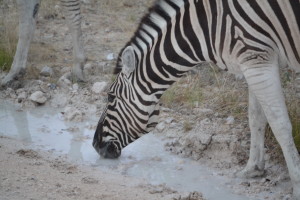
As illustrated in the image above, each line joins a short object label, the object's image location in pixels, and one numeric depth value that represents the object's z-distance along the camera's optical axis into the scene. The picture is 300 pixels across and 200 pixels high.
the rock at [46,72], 14.92
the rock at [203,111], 12.52
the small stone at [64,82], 14.35
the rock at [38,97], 13.51
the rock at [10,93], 13.92
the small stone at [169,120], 12.39
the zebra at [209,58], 8.49
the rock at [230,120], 11.87
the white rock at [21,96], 13.76
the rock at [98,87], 13.96
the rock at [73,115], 12.86
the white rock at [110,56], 15.96
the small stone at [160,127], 12.28
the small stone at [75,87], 14.17
